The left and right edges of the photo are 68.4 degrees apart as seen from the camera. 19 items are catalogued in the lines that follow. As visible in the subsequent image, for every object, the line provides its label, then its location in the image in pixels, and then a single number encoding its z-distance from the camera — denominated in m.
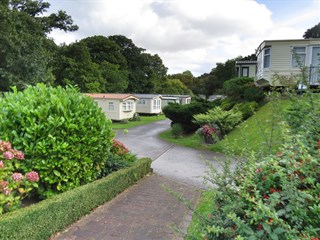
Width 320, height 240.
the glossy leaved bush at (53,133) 3.79
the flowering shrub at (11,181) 3.05
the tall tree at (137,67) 40.06
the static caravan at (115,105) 21.83
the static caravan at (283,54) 15.09
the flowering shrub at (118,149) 6.39
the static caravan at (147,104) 28.47
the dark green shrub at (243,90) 15.69
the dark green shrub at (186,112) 14.75
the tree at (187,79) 56.09
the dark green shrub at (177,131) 14.41
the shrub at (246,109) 14.01
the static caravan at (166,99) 32.73
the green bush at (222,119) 12.00
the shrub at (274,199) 1.31
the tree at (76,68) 26.91
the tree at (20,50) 15.97
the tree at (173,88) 45.72
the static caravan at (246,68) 25.05
